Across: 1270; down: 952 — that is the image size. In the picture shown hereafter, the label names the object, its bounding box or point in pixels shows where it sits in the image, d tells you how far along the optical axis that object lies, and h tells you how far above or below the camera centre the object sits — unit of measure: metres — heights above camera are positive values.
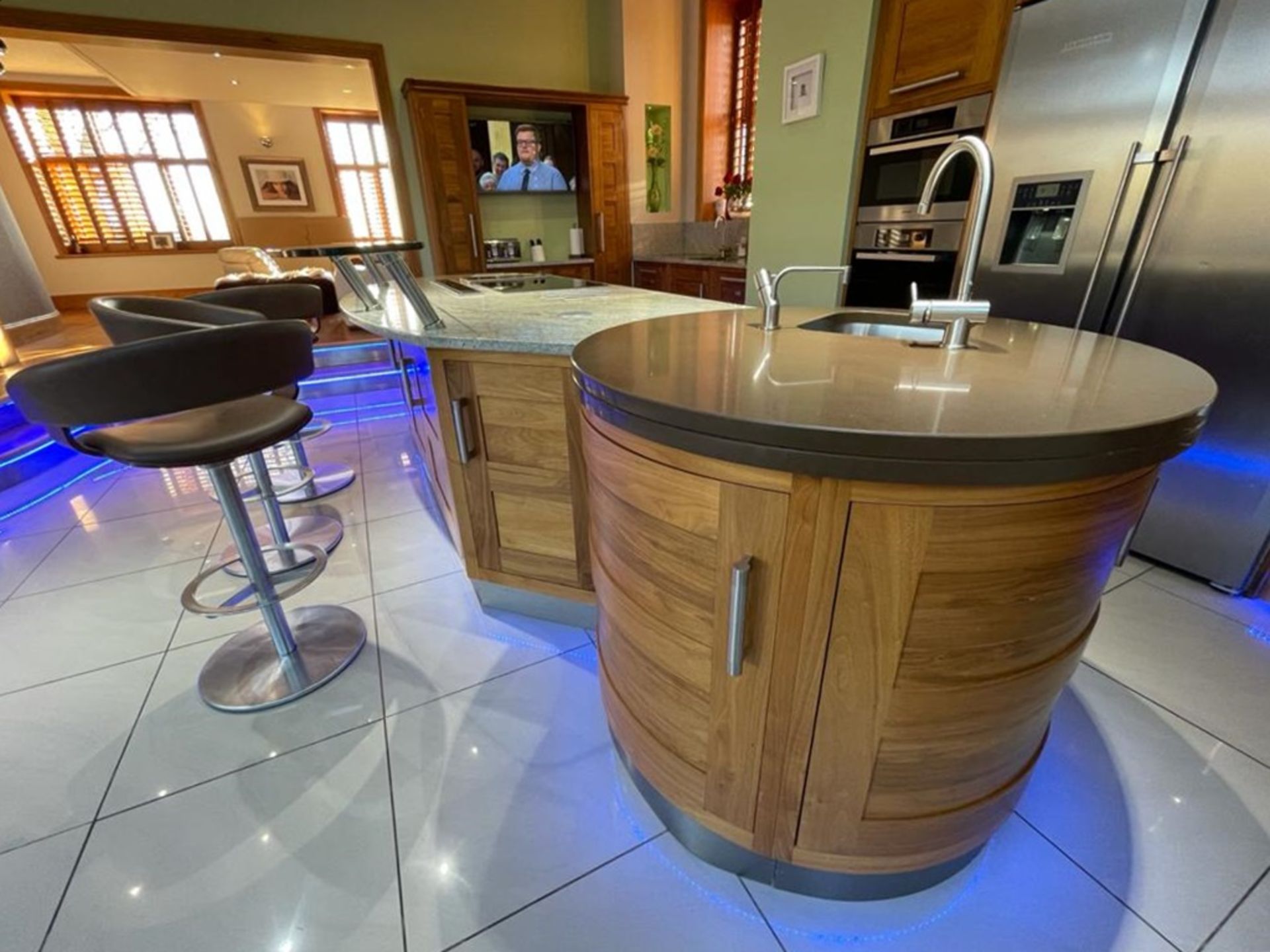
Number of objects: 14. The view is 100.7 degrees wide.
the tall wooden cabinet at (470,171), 4.57 +0.64
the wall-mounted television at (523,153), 5.00 +0.80
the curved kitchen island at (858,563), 0.62 -0.41
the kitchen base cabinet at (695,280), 3.91 -0.32
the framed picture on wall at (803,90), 2.70 +0.71
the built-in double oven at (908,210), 2.24 +0.10
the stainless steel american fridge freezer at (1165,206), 1.53 +0.07
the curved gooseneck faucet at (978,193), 0.98 +0.07
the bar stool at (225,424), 1.02 -0.42
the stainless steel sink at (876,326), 1.30 -0.21
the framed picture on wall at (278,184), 8.75 +0.99
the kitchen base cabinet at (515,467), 1.43 -0.60
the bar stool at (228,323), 1.48 -0.23
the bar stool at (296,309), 2.32 -0.26
